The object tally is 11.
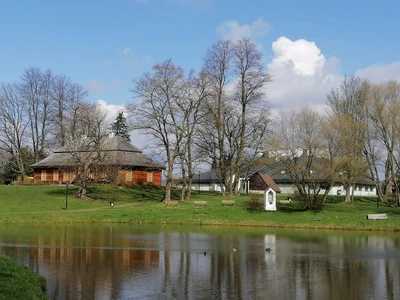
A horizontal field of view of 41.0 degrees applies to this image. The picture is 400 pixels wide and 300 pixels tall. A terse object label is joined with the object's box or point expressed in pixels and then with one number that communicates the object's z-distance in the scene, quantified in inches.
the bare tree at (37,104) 2886.3
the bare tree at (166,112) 2048.5
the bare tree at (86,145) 2204.7
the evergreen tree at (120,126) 3774.6
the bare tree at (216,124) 2244.1
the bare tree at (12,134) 2787.9
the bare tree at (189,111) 2090.3
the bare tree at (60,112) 2835.1
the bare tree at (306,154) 1847.9
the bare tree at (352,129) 1872.5
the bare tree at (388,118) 1920.5
